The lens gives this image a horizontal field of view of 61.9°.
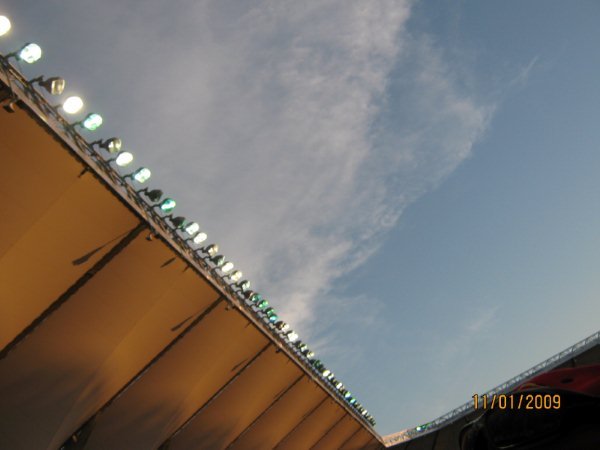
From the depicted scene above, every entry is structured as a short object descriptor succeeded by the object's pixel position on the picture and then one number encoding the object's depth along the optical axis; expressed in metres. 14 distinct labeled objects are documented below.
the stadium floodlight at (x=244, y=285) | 21.52
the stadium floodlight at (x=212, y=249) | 18.88
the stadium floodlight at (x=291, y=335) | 25.69
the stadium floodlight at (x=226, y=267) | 19.97
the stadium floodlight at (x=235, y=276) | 20.79
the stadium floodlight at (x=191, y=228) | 17.71
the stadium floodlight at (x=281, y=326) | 24.92
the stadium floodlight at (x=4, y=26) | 11.10
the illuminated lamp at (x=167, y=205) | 16.39
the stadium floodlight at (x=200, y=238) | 18.39
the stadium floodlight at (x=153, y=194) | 15.79
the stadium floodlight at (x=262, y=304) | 22.89
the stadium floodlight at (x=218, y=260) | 19.36
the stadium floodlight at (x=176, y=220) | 17.02
